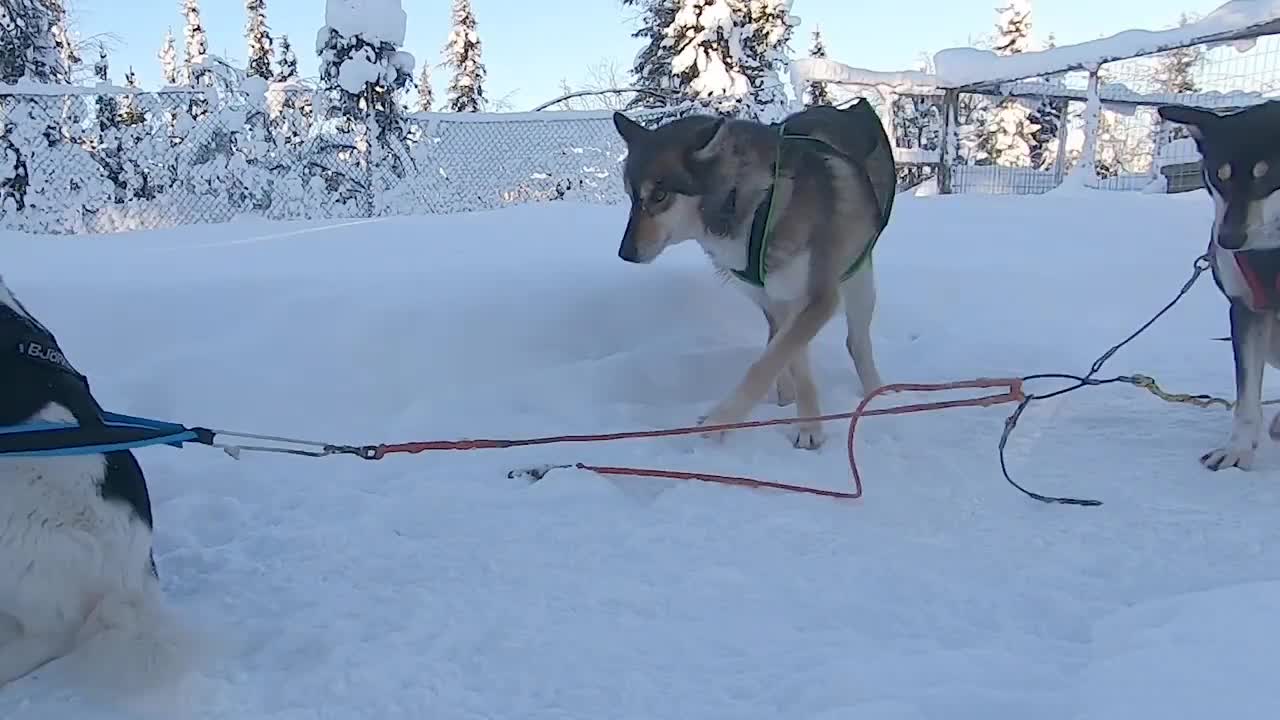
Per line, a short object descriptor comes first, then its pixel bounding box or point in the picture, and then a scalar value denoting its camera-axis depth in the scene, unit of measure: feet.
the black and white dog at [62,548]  4.51
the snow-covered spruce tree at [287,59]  107.65
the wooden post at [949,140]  39.91
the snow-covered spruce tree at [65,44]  53.01
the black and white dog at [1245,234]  7.87
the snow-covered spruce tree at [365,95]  44.14
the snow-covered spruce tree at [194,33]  121.60
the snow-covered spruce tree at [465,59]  107.65
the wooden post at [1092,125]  34.91
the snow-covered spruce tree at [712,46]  59.00
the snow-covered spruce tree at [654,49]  68.74
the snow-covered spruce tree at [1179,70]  34.91
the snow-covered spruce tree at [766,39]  60.64
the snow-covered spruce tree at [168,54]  146.72
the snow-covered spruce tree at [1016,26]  95.72
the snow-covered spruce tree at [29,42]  48.85
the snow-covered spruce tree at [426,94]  127.44
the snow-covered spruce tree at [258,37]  114.62
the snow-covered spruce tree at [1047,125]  44.99
